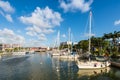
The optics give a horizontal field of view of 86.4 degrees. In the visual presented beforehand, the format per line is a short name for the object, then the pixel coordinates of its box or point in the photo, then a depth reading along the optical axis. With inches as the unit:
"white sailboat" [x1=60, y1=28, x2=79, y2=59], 1674.5
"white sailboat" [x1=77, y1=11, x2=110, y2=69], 950.6
